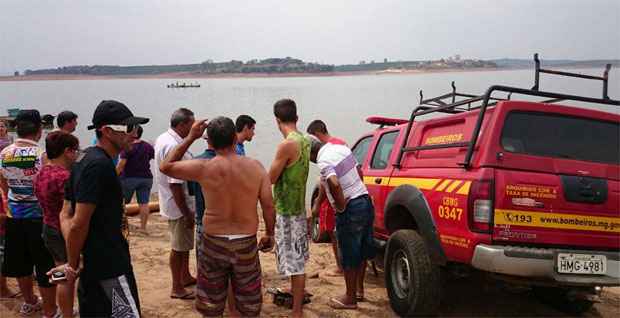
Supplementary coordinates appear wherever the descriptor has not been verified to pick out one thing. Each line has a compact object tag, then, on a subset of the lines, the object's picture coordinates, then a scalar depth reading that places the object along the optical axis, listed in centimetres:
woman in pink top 369
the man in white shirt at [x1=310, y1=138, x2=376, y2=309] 460
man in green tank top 423
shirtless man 338
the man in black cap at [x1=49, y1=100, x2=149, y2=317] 276
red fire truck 362
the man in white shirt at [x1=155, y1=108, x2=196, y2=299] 476
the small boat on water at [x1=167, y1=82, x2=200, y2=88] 13735
